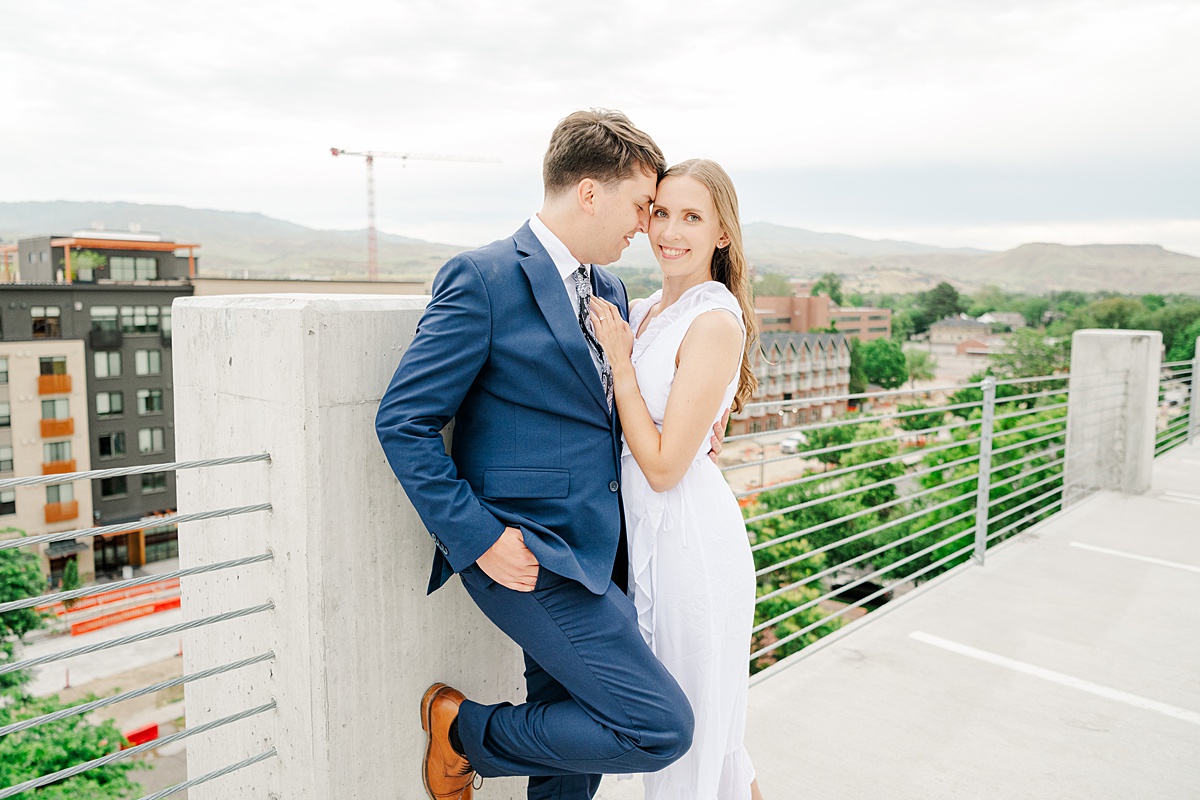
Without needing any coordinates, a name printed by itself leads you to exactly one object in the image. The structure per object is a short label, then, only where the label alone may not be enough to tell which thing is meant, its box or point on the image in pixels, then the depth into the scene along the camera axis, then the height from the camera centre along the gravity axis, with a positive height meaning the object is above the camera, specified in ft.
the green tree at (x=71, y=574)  114.98 -36.89
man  5.12 -1.03
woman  6.08 -1.35
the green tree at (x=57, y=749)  59.62 -33.34
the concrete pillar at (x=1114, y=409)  21.53 -2.21
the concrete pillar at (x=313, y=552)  5.54 -1.73
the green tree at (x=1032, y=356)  192.55 -7.95
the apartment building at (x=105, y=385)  120.26 -11.90
